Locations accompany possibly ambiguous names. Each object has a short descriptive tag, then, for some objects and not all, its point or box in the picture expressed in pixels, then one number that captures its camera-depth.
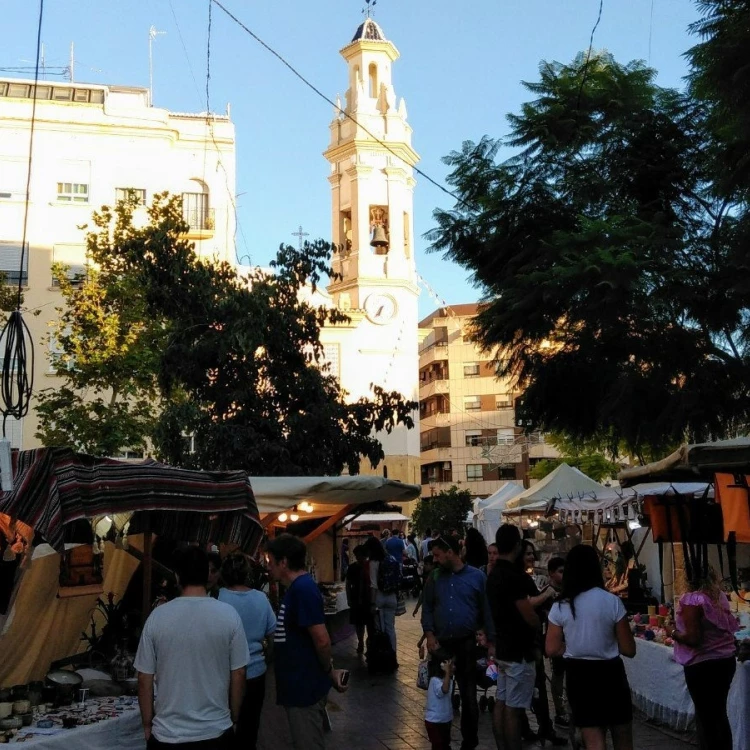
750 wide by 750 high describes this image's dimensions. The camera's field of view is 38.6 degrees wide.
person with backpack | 14.30
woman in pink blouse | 7.05
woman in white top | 6.12
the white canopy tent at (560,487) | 18.11
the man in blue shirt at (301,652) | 6.04
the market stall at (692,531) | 7.57
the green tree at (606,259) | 12.23
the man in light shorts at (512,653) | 7.29
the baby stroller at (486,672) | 8.60
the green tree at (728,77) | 9.91
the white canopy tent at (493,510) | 24.53
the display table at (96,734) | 6.81
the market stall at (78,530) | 6.81
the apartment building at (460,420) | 73.38
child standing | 7.69
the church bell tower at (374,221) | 49.09
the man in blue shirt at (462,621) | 8.03
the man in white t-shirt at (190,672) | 4.91
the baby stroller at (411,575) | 30.01
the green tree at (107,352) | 23.81
